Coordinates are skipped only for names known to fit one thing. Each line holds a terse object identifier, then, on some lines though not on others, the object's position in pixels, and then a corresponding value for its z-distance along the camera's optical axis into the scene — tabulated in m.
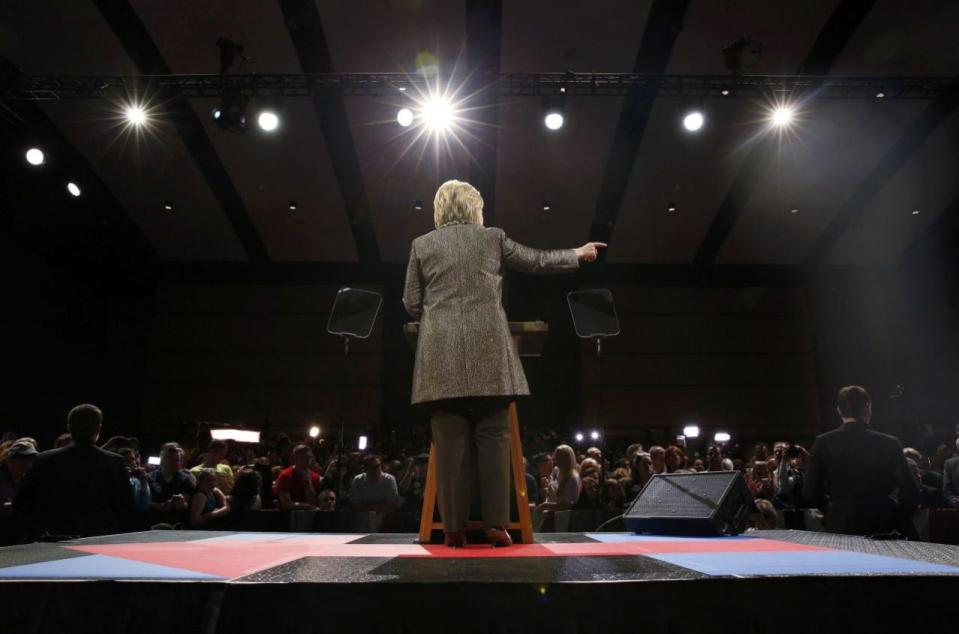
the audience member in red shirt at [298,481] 5.49
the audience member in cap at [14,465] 4.41
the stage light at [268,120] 7.92
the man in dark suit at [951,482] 5.05
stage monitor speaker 2.29
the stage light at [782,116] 7.97
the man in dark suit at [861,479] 2.80
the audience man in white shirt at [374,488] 5.48
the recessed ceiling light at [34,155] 8.40
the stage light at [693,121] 7.82
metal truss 7.38
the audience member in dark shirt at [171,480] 4.65
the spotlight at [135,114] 7.93
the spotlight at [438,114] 7.83
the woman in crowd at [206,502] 4.37
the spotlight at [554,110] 7.68
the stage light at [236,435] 9.05
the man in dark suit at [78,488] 3.07
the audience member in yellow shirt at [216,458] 5.42
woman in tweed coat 2.00
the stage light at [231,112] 7.48
